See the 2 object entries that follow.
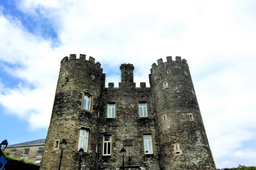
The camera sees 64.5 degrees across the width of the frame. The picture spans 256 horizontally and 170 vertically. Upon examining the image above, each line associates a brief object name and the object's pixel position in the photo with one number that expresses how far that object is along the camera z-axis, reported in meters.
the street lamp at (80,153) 16.59
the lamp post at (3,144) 10.09
